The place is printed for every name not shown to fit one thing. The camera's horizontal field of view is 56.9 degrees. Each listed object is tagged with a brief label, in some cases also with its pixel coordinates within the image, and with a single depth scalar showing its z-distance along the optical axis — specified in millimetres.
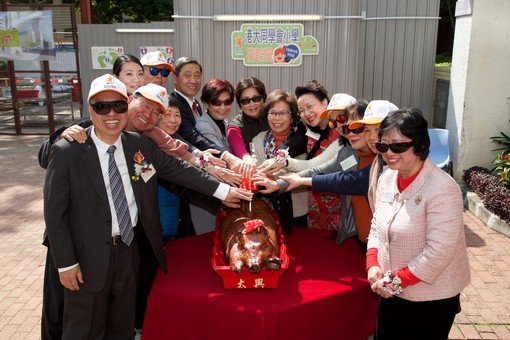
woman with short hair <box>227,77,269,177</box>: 4102
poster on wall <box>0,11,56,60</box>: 11414
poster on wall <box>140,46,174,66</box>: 9508
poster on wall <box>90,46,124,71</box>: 9719
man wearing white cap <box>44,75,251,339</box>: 2701
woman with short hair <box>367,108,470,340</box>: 2410
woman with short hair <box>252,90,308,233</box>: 3848
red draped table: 2666
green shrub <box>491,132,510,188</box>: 6543
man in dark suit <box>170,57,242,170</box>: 4125
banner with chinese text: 7023
